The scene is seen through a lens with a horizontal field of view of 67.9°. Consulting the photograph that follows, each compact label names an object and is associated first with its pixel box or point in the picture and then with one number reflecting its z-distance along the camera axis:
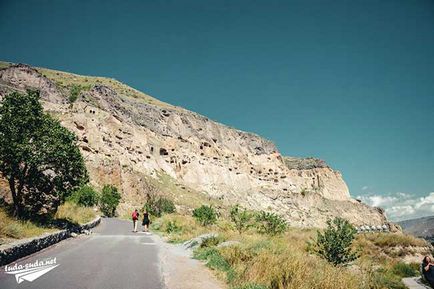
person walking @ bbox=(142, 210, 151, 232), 28.36
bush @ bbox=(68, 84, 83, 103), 98.62
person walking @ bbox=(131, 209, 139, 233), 27.44
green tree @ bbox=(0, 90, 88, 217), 17.52
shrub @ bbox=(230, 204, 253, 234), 24.12
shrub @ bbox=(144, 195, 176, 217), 51.02
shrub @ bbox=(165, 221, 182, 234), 26.58
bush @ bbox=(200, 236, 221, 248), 16.12
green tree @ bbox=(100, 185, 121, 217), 52.66
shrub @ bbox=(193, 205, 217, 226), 30.13
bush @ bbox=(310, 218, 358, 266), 15.59
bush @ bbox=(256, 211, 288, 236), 24.55
